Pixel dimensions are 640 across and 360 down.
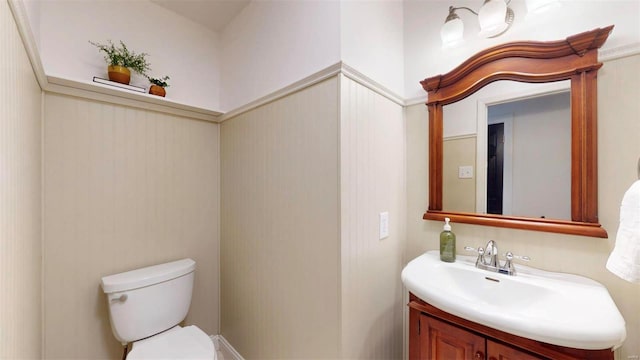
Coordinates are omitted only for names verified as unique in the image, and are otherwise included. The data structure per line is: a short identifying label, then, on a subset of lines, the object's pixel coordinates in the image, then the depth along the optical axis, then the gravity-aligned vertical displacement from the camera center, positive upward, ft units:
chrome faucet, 3.73 -1.23
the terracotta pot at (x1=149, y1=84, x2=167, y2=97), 5.23 +1.85
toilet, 4.31 -2.50
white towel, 2.43 -0.62
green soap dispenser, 4.17 -1.10
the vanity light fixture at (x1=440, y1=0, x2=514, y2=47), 3.76 +2.47
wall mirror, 3.32 +0.65
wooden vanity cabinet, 2.56 -1.88
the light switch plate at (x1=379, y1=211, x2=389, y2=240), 4.47 -0.81
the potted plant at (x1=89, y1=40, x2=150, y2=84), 4.81 +2.31
